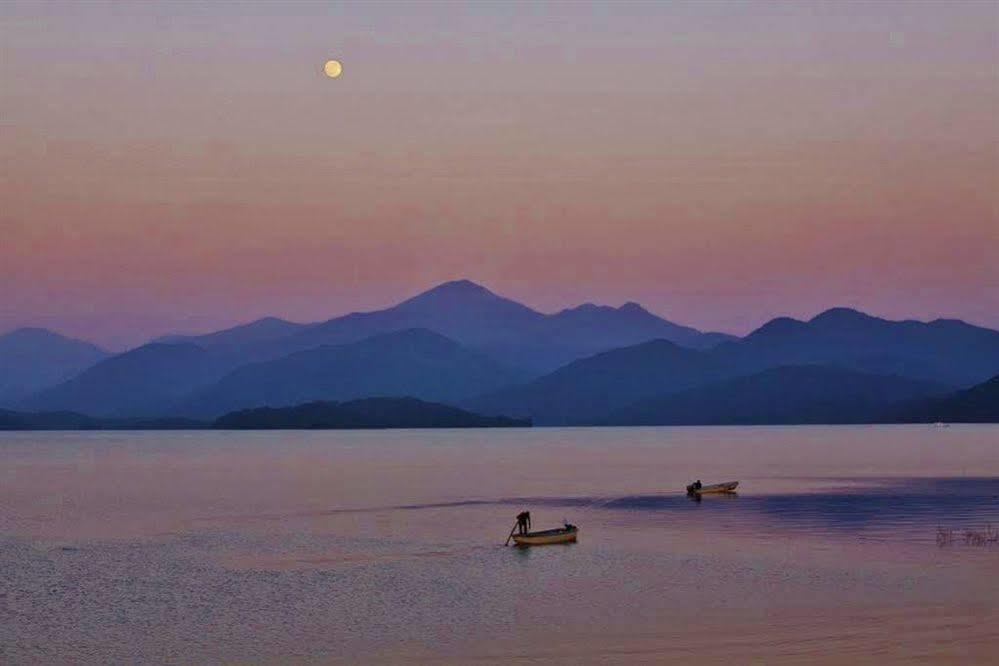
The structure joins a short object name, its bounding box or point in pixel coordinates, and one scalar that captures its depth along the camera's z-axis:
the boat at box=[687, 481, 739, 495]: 131.25
